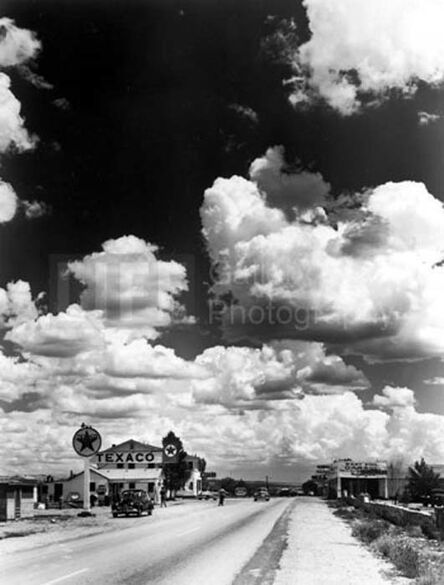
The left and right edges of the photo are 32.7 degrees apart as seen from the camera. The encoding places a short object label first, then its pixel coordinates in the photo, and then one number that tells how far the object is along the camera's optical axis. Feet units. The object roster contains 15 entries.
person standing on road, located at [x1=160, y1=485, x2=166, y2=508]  232.73
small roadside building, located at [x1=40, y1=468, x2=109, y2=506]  297.53
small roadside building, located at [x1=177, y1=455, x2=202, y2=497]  421.22
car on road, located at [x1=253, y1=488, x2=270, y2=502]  311.88
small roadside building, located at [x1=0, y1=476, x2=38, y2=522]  132.77
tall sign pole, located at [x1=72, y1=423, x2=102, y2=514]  136.77
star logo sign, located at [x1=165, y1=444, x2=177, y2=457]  377.32
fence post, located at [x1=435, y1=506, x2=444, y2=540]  83.93
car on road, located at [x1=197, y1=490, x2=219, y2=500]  358.55
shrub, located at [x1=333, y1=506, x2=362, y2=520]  151.71
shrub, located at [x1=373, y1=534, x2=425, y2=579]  54.69
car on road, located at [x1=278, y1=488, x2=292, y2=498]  447.83
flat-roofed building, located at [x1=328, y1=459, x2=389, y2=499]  388.29
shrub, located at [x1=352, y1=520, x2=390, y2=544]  88.79
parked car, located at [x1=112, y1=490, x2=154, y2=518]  143.84
